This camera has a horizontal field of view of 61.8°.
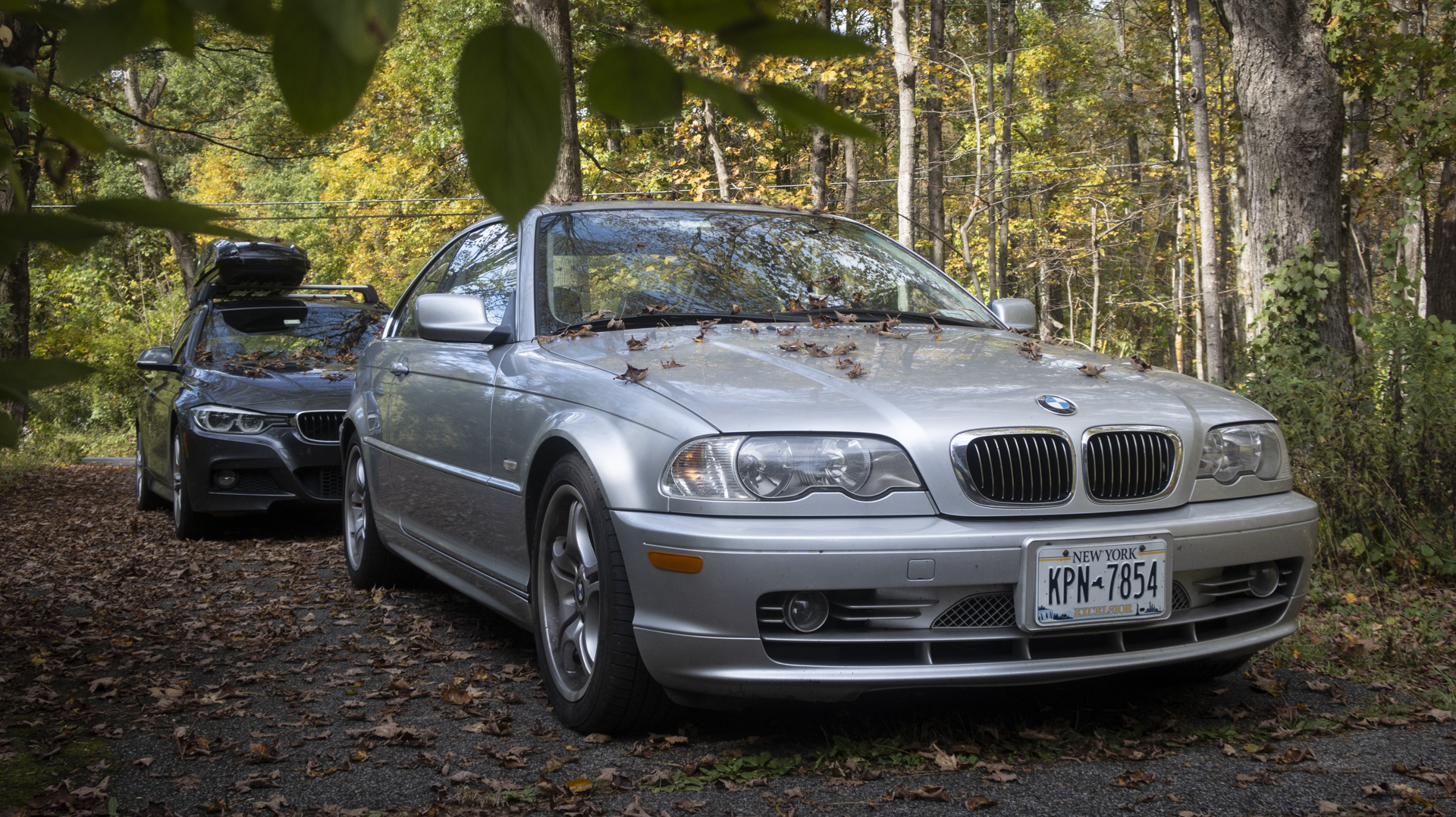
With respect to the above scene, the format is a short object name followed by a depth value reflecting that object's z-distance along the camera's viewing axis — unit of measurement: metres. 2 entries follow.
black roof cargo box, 8.16
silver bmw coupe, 2.89
